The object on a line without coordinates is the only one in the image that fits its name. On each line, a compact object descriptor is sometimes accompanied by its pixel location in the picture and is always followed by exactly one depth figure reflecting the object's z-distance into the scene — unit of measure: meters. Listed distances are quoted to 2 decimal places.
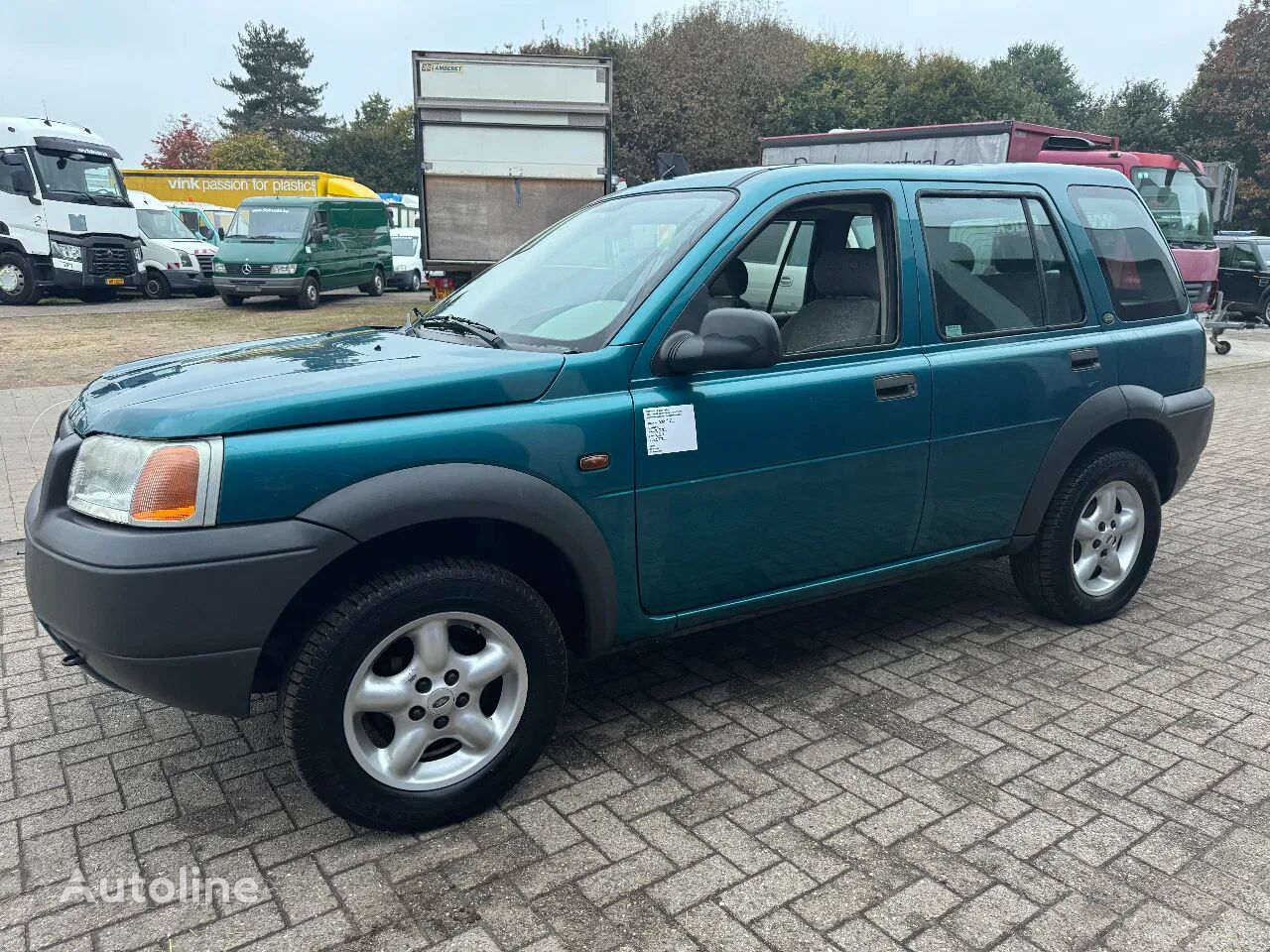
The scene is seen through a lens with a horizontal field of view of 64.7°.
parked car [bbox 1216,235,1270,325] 19.39
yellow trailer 31.81
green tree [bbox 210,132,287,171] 53.81
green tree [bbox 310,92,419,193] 55.97
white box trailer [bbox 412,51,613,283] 13.11
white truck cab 18.94
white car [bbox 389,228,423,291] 26.09
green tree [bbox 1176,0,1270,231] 38.53
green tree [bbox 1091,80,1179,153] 41.81
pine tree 71.94
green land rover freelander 2.62
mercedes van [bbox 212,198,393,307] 19.69
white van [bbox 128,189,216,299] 22.66
